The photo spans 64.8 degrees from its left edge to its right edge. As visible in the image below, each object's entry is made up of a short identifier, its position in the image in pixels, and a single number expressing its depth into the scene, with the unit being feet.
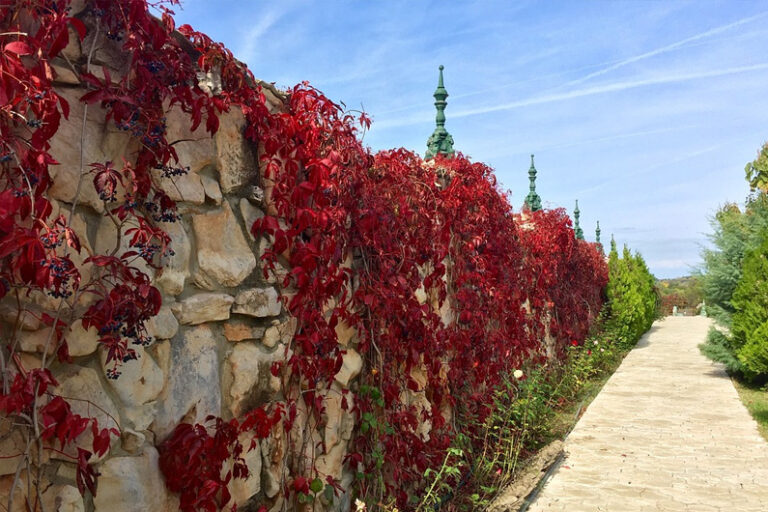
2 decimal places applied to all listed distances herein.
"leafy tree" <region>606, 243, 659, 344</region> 48.67
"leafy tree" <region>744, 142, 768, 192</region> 38.11
